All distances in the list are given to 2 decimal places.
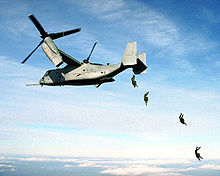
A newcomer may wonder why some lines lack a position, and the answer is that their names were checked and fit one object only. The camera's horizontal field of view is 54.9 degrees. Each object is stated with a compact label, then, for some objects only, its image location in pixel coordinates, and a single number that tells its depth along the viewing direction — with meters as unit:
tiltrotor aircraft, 30.66
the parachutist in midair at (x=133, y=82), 24.92
